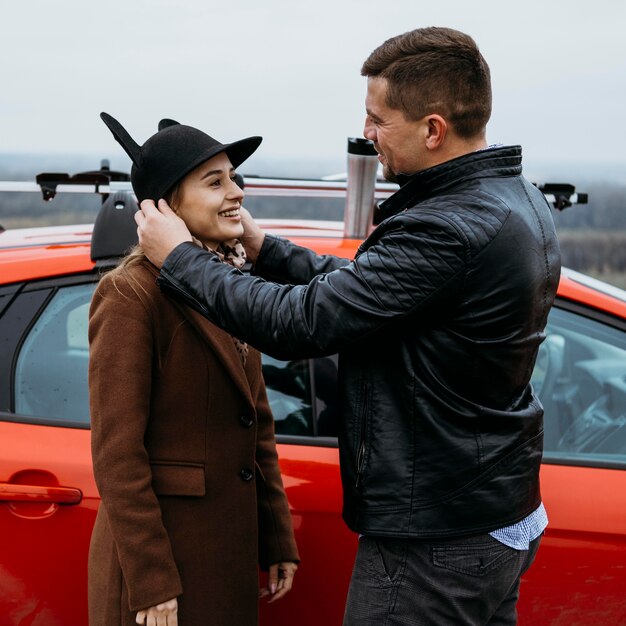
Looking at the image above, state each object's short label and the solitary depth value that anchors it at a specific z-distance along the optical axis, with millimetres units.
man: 1640
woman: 1760
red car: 2252
